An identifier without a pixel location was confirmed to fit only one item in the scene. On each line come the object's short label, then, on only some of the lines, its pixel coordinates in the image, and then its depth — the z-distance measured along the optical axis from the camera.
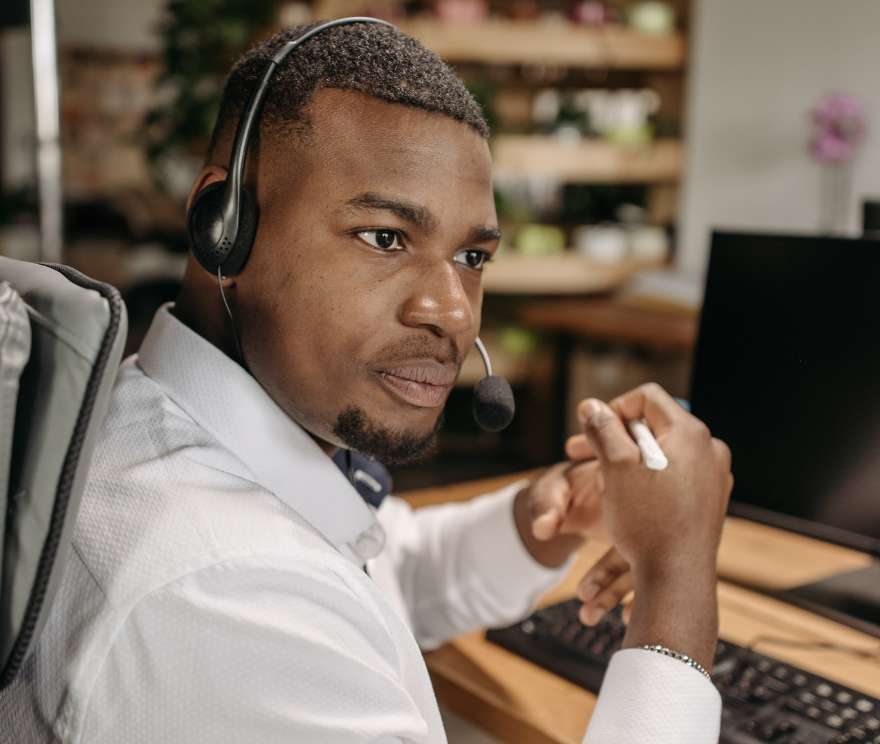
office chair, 0.57
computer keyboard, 0.87
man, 0.63
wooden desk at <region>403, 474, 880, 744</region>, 0.95
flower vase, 3.45
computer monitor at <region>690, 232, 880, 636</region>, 1.11
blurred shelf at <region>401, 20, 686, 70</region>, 3.65
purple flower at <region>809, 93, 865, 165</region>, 3.25
